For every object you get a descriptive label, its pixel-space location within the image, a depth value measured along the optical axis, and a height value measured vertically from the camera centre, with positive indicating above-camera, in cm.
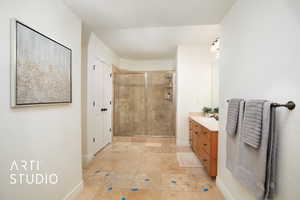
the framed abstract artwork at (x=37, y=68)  105 +26
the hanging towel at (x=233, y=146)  132 -48
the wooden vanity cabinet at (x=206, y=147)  211 -76
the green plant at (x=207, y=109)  339 -24
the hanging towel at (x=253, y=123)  106 -18
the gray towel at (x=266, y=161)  99 -43
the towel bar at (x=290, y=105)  86 -4
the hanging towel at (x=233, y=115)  141 -16
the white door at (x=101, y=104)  304 -10
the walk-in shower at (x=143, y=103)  429 -11
